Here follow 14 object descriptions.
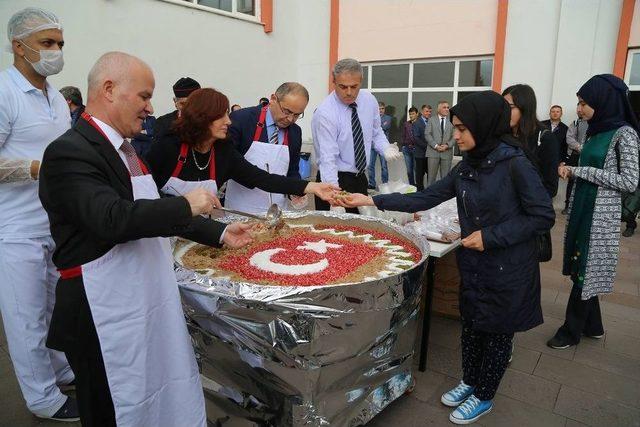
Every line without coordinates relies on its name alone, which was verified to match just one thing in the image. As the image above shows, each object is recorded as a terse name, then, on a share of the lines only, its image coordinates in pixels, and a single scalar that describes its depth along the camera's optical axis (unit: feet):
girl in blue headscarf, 9.05
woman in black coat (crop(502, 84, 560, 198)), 9.57
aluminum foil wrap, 5.79
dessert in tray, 6.81
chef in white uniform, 7.23
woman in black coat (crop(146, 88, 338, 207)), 8.04
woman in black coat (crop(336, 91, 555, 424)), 6.83
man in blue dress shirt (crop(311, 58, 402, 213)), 11.57
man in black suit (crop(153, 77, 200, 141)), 12.16
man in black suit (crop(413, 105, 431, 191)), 31.94
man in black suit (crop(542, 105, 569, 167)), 25.90
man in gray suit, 30.45
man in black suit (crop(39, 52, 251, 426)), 4.29
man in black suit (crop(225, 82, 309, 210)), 10.07
